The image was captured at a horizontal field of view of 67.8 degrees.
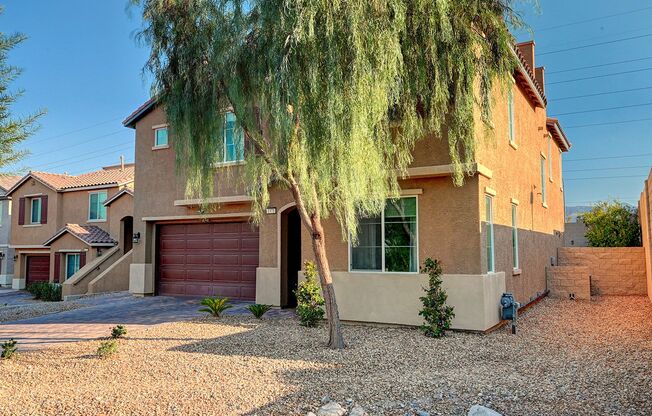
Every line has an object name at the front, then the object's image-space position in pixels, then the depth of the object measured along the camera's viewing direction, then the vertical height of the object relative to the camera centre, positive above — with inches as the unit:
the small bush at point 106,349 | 327.3 -71.5
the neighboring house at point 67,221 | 928.3 +49.2
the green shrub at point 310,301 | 426.0 -51.8
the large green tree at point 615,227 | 861.2 +25.5
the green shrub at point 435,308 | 390.9 -53.2
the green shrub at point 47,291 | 781.3 -79.1
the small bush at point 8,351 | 320.5 -70.7
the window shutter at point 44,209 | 1123.9 +80.4
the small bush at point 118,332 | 383.5 -69.7
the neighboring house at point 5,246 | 1232.8 -5.2
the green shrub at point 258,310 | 479.2 -66.1
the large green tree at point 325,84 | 283.1 +103.2
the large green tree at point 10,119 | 322.3 +83.4
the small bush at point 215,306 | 496.1 -65.1
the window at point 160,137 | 703.7 +154.3
